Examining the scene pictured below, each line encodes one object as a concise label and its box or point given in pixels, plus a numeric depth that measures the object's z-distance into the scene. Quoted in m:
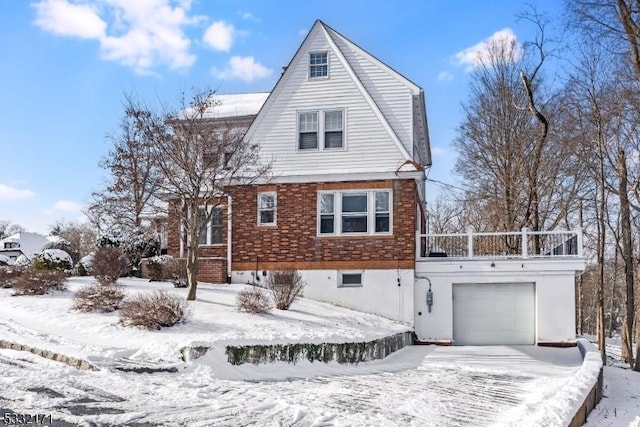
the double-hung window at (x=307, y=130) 19.11
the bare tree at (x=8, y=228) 70.52
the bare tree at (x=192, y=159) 15.34
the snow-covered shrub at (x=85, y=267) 19.58
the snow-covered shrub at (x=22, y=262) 19.91
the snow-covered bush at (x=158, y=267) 18.50
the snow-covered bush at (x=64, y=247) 22.31
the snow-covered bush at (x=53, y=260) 17.95
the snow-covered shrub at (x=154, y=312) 11.75
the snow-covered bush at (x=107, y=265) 16.47
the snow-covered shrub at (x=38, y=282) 15.50
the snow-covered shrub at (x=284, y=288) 15.04
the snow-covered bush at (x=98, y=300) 13.34
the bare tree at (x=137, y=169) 16.52
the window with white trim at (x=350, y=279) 18.16
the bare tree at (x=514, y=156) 26.45
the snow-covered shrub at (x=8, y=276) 17.29
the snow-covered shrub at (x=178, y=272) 17.36
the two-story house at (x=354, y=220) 17.86
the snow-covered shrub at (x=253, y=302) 13.71
